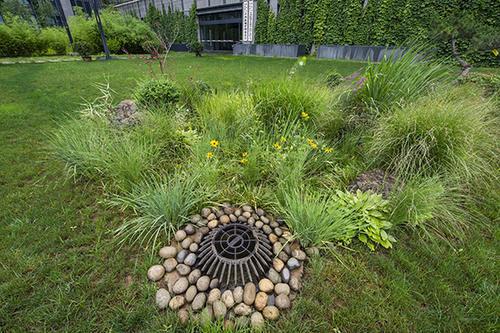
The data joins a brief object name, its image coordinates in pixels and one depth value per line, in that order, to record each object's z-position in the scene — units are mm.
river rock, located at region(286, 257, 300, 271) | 1529
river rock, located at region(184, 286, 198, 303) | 1353
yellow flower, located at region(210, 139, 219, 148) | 2330
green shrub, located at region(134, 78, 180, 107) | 3352
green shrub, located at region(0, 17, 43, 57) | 12469
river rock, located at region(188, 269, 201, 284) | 1436
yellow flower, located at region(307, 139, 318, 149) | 2253
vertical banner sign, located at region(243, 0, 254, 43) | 15966
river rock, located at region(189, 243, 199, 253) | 1625
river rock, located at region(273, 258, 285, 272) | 1502
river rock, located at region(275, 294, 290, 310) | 1323
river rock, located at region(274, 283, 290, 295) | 1388
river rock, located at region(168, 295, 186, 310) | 1318
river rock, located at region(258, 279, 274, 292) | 1388
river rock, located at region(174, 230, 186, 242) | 1700
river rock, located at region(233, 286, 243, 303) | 1336
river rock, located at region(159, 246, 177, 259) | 1603
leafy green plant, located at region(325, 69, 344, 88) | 4246
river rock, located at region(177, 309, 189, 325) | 1255
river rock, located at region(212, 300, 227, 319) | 1271
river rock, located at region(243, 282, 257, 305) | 1329
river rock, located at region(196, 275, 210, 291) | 1394
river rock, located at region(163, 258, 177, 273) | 1518
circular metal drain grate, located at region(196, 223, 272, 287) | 1445
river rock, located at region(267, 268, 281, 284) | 1447
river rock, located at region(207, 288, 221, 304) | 1332
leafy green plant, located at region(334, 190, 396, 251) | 1715
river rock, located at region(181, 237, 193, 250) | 1658
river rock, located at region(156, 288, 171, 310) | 1328
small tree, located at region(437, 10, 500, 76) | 5492
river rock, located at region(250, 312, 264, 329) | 1233
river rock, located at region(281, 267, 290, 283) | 1462
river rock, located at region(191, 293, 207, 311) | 1312
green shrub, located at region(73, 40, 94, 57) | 11297
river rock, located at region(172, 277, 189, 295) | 1382
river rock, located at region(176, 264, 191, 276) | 1479
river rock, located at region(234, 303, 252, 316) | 1282
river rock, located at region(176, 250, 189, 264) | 1578
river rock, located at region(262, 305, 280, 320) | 1277
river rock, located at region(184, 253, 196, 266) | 1539
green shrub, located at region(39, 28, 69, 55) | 14094
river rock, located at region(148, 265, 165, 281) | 1474
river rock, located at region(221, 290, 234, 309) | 1313
